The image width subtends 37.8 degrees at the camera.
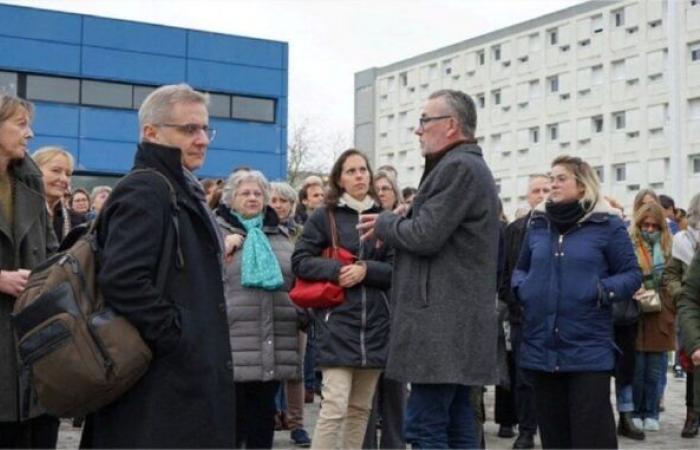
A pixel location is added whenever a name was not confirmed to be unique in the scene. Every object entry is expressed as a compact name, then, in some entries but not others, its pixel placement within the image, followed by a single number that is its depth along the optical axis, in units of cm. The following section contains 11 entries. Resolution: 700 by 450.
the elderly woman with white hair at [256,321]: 681
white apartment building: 7281
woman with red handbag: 658
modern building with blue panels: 4112
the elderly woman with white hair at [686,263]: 827
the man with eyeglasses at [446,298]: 510
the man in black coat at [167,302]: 393
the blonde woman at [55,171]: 642
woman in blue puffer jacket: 611
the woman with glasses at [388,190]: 823
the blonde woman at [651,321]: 958
